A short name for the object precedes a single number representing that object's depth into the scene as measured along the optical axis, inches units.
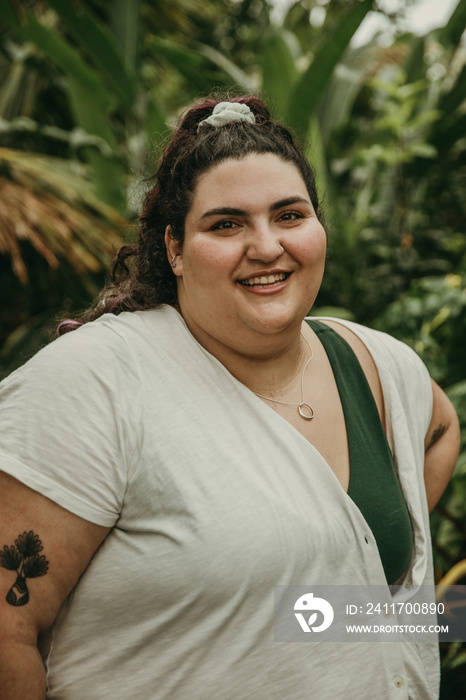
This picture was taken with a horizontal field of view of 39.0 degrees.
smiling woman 44.9
